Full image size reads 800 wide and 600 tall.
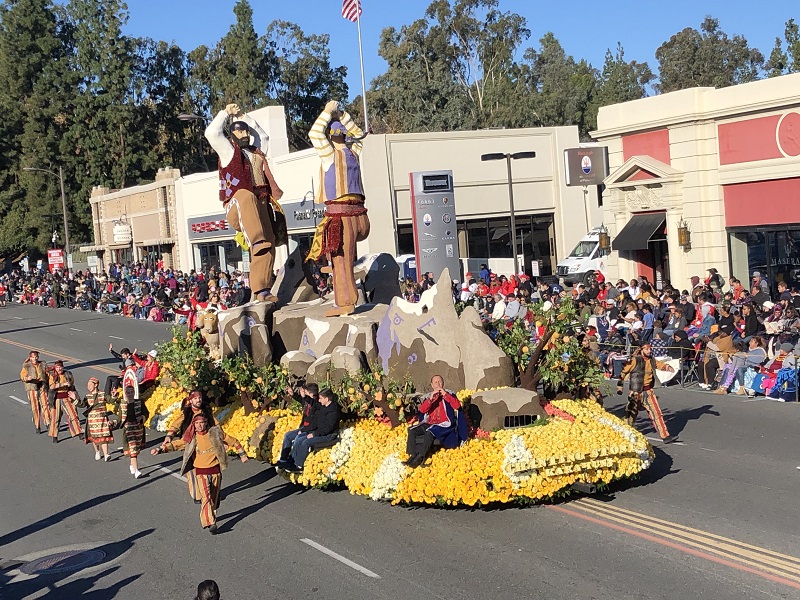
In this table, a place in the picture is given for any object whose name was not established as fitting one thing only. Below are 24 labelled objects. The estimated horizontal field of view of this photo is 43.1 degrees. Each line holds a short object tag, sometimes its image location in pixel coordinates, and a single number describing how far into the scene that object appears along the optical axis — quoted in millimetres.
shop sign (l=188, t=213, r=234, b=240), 50000
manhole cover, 10961
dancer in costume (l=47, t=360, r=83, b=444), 18266
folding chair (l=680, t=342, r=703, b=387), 20109
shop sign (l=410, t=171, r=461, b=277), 34250
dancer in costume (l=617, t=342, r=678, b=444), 14742
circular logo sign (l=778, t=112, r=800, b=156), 25844
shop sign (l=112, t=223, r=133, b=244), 61000
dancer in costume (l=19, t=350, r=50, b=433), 19469
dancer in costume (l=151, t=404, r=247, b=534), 11844
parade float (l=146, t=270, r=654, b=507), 11633
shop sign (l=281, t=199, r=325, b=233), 42719
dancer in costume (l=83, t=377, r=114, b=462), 16109
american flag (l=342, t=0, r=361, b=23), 38875
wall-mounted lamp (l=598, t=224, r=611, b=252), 31203
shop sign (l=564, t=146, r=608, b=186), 36375
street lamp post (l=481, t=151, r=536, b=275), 34438
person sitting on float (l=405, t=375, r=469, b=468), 11891
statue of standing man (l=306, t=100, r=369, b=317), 16641
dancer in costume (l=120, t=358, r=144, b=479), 15328
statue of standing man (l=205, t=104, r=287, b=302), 17625
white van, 37281
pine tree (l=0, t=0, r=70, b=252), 72250
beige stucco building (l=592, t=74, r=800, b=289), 26500
